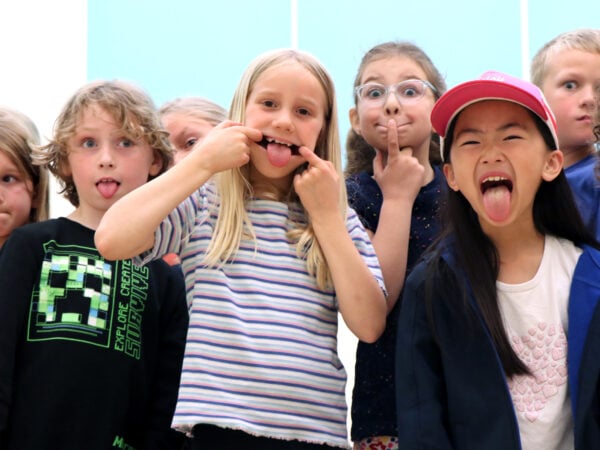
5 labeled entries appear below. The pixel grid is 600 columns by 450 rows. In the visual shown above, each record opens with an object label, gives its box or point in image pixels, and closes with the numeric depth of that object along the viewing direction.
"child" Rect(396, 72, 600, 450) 1.78
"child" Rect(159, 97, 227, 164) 2.78
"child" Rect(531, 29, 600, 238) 2.55
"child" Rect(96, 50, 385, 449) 1.84
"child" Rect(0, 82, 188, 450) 2.06
